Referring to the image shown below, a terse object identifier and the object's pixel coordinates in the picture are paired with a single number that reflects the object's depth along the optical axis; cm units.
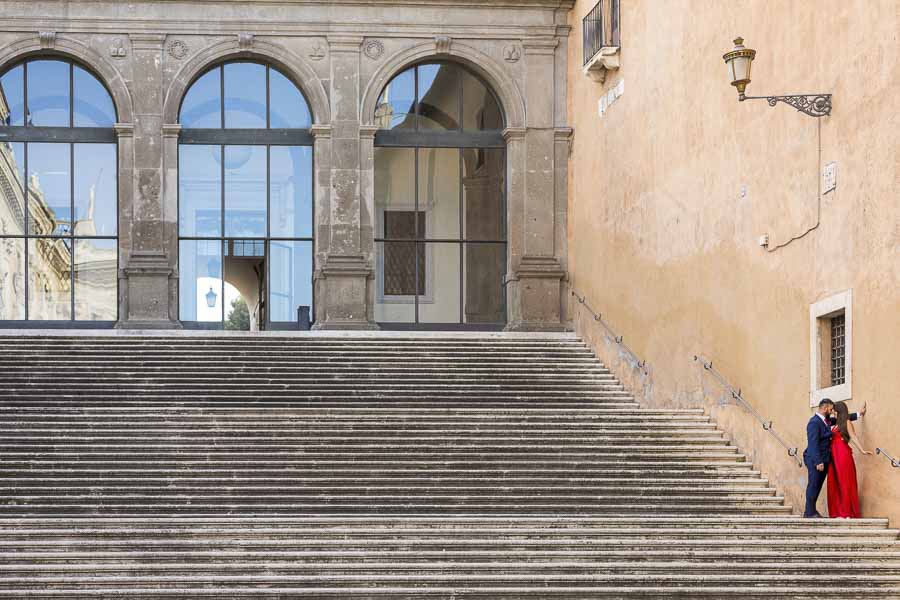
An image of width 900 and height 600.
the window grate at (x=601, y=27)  2548
